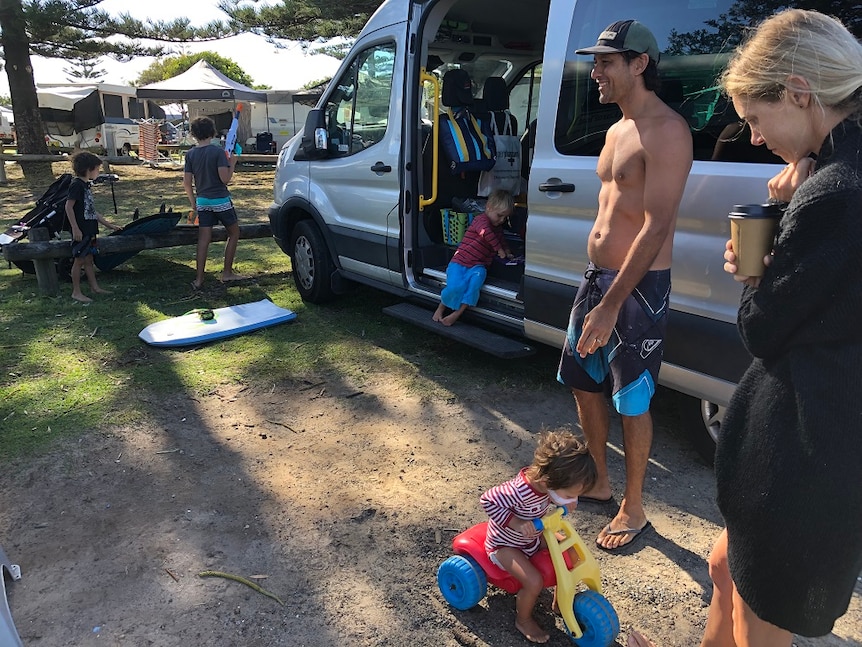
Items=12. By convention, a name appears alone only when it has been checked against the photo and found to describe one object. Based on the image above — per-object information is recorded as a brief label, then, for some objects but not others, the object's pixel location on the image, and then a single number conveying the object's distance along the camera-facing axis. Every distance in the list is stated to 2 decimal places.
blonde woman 1.20
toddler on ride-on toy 2.15
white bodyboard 5.02
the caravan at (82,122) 23.52
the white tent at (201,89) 21.02
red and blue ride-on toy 2.16
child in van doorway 4.41
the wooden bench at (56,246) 5.93
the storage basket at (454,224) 5.15
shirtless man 2.39
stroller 6.44
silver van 2.80
